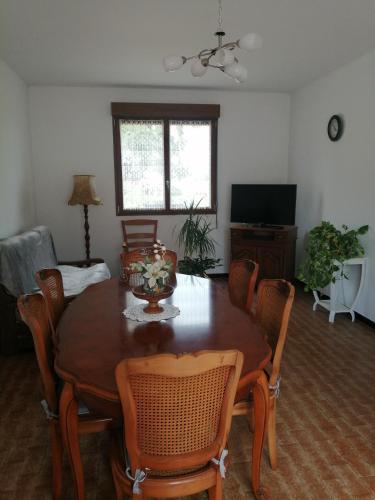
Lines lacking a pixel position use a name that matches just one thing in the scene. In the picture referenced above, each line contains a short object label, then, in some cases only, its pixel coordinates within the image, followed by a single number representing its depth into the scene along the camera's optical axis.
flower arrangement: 2.02
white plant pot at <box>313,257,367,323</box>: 3.91
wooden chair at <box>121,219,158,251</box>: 5.24
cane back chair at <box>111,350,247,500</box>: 1.17
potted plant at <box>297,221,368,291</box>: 3.88
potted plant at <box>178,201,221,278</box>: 4.74
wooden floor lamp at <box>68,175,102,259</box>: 4.77
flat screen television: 5.09
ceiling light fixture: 2.24
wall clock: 4.30
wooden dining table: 1.46
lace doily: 2.02
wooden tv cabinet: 5.02
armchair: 3.12
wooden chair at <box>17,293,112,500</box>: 1.61
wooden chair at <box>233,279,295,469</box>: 1.83
